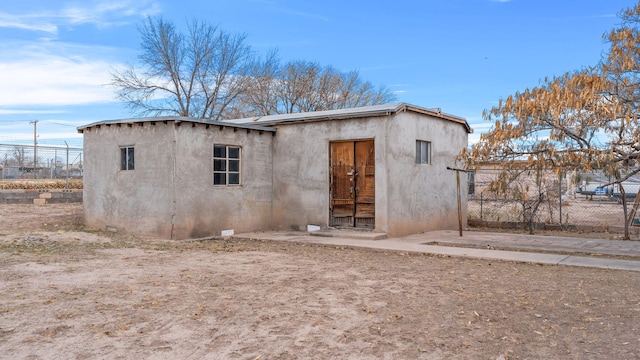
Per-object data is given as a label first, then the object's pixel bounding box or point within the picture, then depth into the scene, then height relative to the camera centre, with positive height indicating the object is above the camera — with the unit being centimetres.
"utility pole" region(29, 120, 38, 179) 2177 +143
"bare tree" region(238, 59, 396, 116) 3391 +665
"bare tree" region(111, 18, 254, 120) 3111 +710
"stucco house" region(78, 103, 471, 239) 1206 +40
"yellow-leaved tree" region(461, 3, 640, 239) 841 +109
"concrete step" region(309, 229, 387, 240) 1179 -110
